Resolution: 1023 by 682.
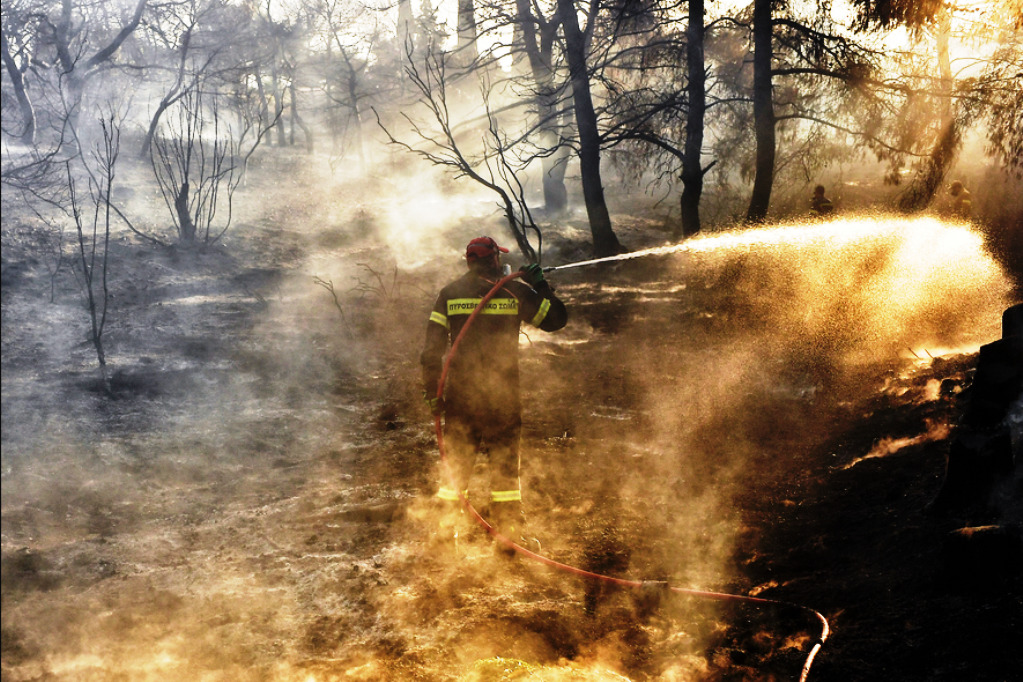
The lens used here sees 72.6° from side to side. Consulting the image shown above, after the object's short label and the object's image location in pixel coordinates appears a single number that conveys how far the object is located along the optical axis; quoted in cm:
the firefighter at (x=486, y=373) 464
